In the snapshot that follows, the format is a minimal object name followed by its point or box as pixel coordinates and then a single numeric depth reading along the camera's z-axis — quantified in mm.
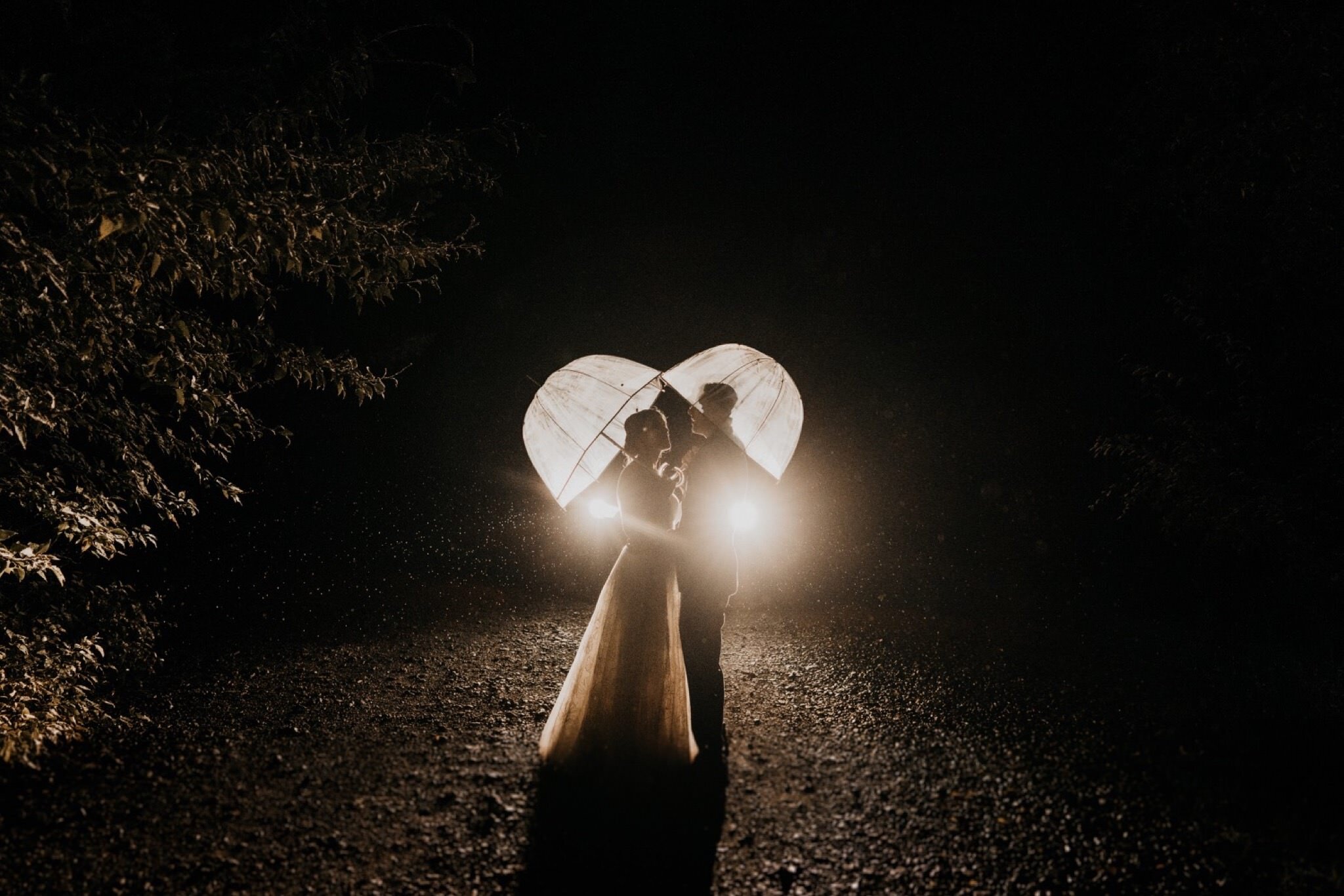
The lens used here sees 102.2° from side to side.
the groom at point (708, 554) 3215
